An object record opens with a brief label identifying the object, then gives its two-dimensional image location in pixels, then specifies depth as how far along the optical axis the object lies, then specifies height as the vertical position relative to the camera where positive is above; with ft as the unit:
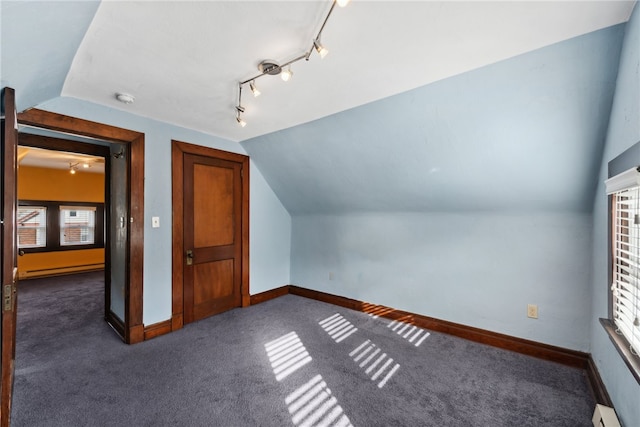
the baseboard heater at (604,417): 4.99 -3.71
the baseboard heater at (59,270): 18.22 -3.88
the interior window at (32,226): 18.78 -0.81
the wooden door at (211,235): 10.60 -0.86
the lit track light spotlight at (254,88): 6.50 +2.87
